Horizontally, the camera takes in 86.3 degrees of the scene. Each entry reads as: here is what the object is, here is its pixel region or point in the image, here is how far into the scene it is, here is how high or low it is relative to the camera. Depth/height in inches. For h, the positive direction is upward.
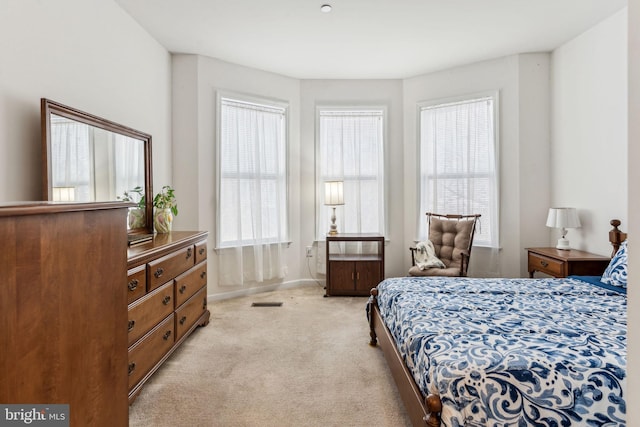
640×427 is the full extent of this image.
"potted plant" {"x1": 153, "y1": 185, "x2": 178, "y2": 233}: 124.1 -0.1
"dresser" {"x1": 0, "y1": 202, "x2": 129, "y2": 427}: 28.6 -9.7
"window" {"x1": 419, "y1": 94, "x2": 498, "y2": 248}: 164.6 +23.5
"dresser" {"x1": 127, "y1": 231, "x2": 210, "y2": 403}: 78.7 -24.1
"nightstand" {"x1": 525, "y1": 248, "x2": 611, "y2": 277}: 122.6 -20.4
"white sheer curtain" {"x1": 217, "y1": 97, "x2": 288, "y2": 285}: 164.1 +9.0
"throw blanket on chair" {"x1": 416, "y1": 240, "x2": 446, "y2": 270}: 153.9 -22.3
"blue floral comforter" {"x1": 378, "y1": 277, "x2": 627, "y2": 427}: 48.8 -23.8
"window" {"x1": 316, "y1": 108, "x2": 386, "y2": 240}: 184.9 +30.5
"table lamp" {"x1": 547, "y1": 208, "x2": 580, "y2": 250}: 134.6 -4.6
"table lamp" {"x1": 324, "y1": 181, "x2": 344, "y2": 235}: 174.7 +8.4
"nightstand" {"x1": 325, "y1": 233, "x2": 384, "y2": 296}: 169.3 -31.7
